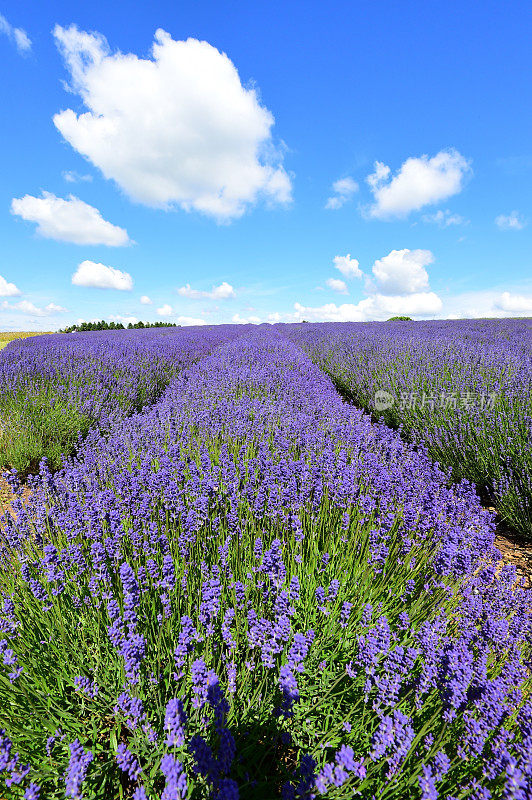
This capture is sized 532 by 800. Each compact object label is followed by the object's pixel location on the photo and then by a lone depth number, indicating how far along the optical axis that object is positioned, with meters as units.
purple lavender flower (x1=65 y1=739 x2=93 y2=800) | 0.70
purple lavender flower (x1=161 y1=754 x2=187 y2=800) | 0.67
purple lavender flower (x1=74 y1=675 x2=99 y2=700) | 1.11
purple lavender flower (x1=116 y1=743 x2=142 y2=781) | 0.86
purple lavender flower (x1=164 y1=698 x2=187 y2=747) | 0.80
